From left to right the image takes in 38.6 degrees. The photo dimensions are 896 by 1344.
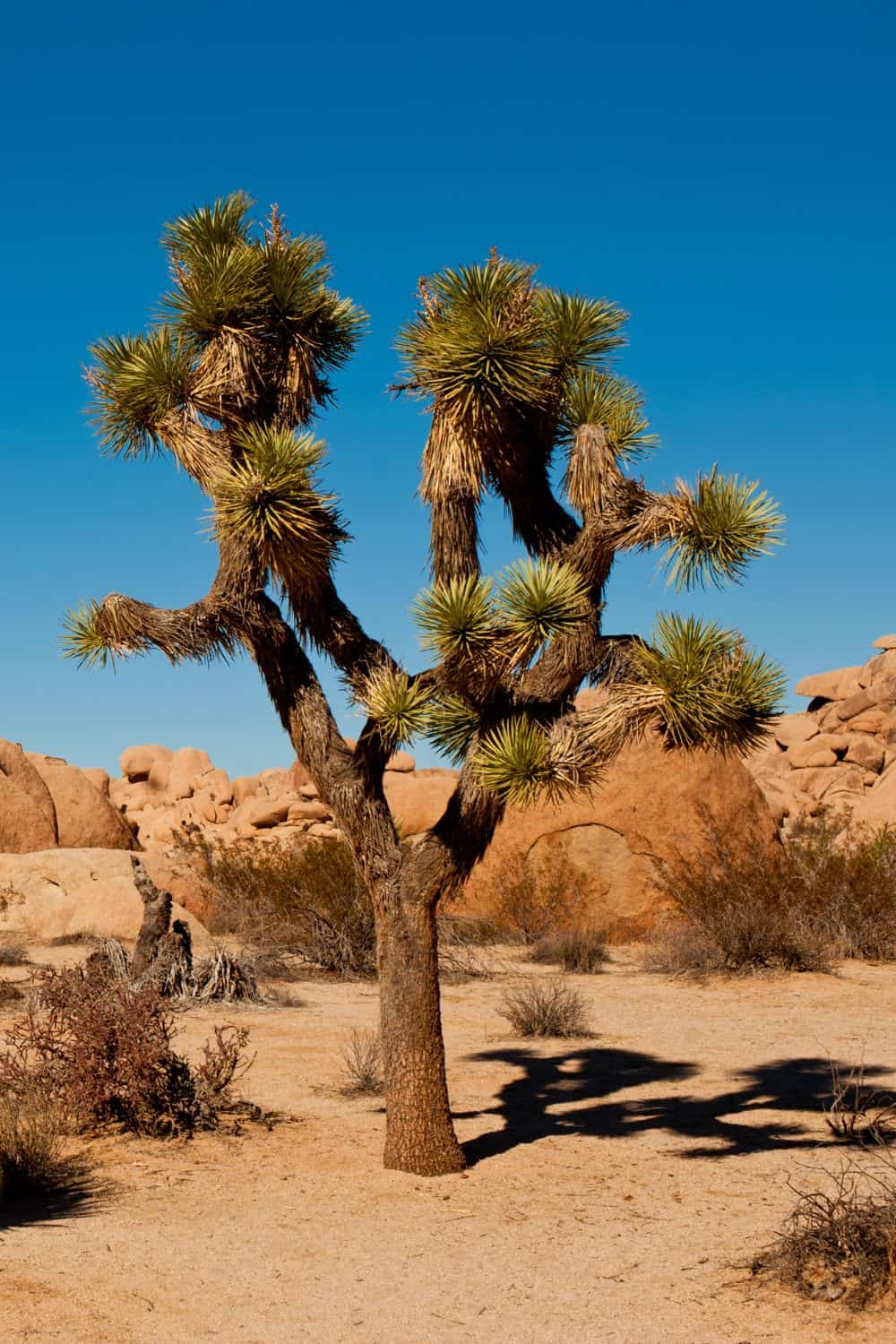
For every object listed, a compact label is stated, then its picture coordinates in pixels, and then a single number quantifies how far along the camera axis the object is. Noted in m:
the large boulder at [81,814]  23.84
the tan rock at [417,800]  20.66
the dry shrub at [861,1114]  7.80
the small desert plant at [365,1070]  9.25
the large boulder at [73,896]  15.95
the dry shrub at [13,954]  14.00
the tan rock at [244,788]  44.28
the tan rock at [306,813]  36.22
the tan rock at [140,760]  47.97
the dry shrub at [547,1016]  11.30
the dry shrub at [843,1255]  4.88
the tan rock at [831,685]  46.84
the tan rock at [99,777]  34.97
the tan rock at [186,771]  44.50
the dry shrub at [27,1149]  6.57
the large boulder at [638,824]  17.34
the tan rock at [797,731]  43.94
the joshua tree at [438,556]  6.49
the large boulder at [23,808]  22.50
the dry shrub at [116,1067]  7.69
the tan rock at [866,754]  39.59
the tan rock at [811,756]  40.41
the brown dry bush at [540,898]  17.38
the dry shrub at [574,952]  15.20
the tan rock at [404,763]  38.19
